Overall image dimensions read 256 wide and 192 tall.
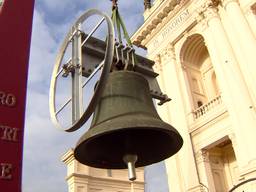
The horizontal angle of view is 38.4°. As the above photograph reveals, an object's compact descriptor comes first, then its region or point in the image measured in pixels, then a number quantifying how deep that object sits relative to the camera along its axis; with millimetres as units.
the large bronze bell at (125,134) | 4211
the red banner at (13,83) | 4594
